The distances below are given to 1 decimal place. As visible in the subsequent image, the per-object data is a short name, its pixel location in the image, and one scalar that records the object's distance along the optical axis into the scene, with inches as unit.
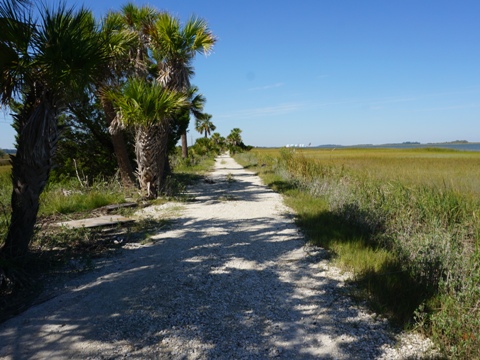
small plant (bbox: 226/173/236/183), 678.5
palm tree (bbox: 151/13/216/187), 431.8
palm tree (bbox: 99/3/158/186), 407.5
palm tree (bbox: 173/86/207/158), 723.4
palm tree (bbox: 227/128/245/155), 2682.1
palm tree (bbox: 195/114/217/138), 2250.2
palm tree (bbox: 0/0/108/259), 153.8
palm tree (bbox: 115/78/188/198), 381.7
